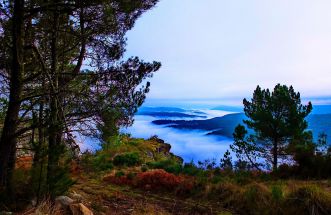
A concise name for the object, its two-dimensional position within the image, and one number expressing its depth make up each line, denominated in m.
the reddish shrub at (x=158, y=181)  11.88
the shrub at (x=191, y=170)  14.52
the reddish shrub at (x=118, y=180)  12.86
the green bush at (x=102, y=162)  16.19
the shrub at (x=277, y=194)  7.99
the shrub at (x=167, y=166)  15.38
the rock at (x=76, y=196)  8.66
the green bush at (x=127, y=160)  17.36
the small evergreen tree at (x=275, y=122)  22.14
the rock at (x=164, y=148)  25.33
